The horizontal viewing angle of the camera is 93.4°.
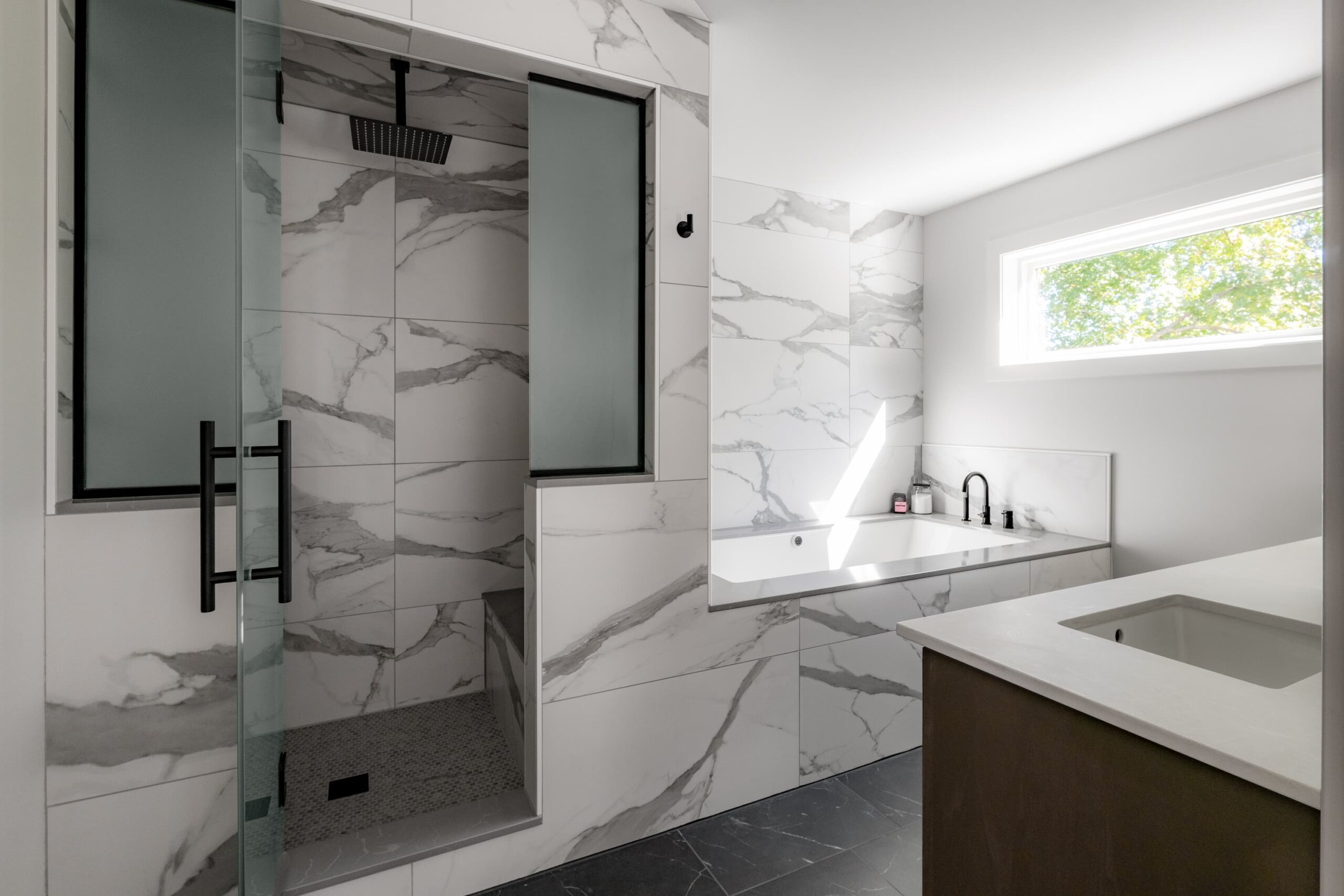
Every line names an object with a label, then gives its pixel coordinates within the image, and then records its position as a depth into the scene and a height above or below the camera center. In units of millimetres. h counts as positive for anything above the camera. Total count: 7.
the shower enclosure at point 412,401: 1565 +152
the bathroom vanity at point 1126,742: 760 -414
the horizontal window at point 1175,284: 2375 +717
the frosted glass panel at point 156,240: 1406 +469
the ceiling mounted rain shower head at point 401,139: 2076 +1063
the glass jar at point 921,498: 3664 -296
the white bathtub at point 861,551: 2250 -470
